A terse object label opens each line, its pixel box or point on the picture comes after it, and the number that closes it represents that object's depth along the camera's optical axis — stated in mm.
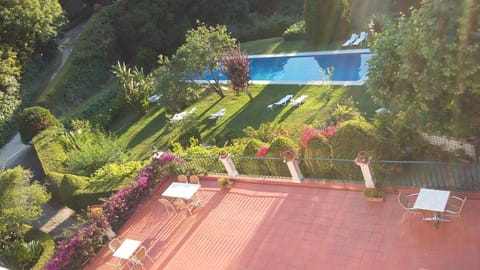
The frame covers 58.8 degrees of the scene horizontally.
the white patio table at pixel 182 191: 12750
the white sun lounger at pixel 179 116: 21000
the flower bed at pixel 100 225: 12320
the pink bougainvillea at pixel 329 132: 12467
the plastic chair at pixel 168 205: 12898
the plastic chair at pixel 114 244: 11836
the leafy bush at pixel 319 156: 11789
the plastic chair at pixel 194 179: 13602
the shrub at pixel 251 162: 13266
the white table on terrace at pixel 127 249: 11266
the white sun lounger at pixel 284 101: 20109
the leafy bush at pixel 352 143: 11109
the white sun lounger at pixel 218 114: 21438
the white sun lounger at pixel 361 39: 23578
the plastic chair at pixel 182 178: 13914
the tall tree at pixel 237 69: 20875
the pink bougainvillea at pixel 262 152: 13404
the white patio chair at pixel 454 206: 8828
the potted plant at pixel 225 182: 13461
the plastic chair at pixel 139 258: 11383
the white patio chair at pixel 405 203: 9312
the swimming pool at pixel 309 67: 21375
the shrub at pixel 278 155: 12711
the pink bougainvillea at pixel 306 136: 12481
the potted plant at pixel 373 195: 10352
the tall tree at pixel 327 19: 24984
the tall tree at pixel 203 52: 22141
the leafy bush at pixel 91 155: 18422
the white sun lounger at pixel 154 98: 26734
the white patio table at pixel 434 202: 8773
